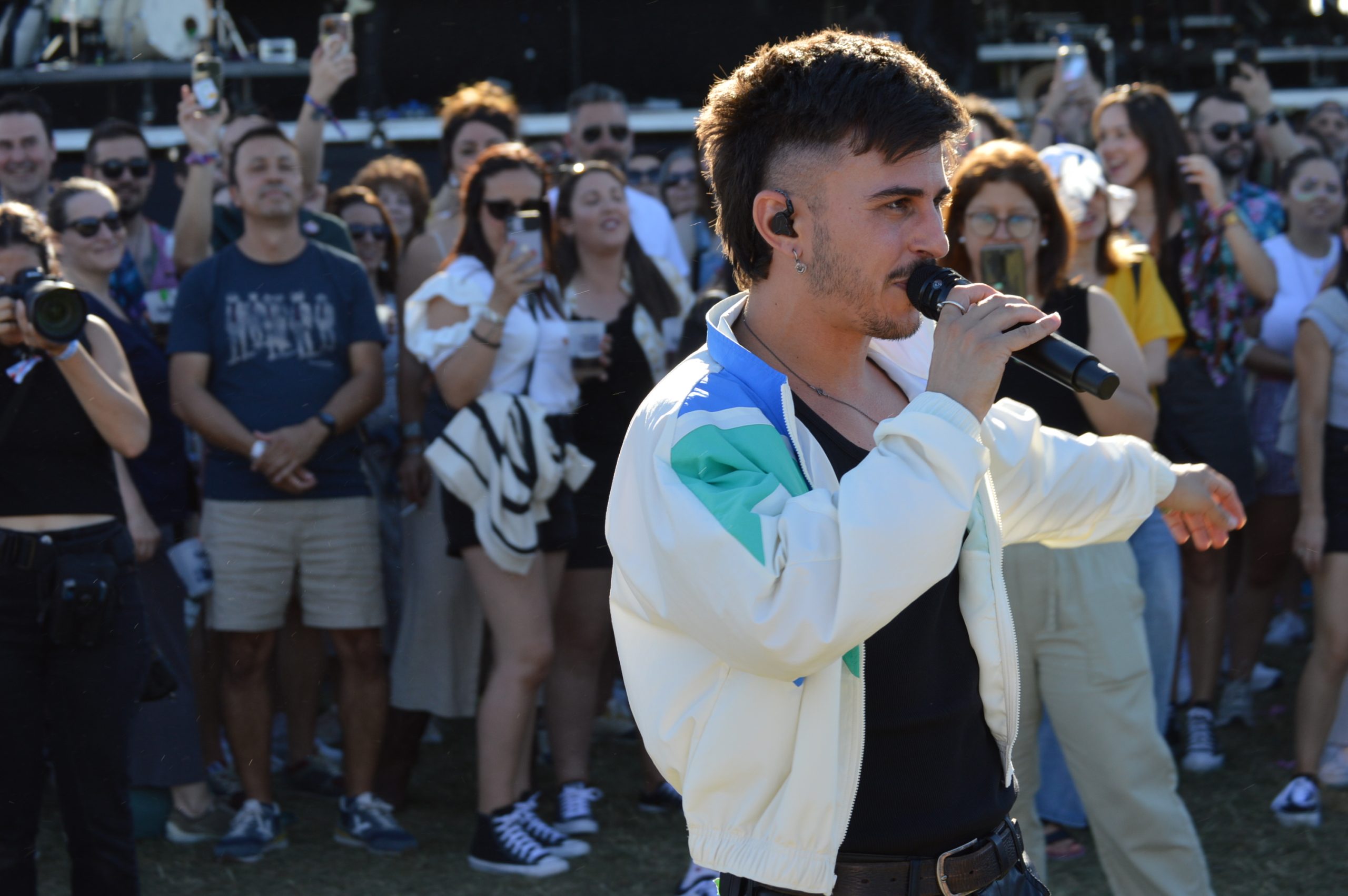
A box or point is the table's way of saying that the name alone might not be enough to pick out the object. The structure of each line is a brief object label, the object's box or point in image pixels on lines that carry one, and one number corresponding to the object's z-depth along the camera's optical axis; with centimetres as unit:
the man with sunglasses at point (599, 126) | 720
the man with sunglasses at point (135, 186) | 585
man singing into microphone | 168
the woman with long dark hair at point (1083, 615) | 359
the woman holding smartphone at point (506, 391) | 465
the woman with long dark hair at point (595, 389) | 512
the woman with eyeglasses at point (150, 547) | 488
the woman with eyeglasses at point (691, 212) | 671
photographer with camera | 359
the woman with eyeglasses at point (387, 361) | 568
